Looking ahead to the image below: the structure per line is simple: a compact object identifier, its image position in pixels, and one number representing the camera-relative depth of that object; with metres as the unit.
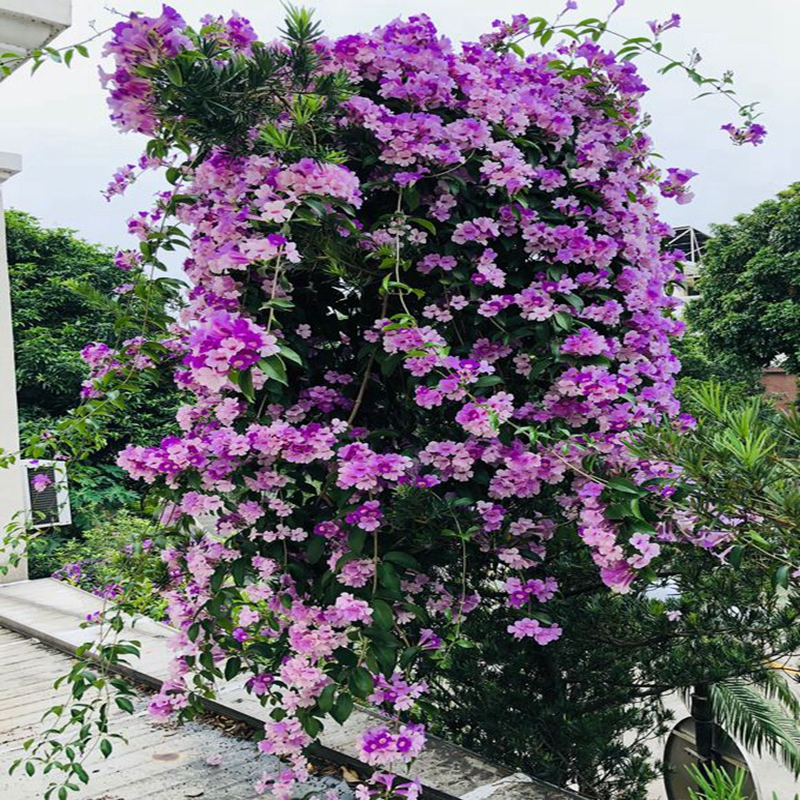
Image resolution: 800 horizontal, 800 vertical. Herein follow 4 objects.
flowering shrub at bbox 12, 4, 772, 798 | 1.31
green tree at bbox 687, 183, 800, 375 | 12.88
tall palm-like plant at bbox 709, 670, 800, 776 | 2.09
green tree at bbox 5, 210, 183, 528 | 8.15
